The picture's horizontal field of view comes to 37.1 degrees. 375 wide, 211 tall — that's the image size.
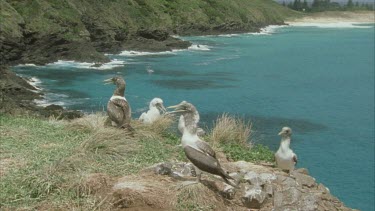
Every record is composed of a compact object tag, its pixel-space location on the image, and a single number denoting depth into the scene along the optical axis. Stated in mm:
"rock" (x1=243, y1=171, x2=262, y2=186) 8867
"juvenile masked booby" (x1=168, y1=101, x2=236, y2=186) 8016
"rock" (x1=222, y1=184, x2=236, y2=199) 8406
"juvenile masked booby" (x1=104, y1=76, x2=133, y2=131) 11125
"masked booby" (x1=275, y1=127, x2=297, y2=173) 10492
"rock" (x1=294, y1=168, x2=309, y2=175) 10630
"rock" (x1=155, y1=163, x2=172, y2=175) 8797
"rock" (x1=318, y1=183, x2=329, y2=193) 9756
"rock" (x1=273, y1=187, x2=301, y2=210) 8508
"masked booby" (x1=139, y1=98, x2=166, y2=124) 13288
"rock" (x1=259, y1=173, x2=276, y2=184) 9062
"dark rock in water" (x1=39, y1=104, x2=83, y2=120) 22725
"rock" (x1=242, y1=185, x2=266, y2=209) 8406
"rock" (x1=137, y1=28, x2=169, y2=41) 63178
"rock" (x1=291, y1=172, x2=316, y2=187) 9734
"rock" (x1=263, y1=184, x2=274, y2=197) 8752
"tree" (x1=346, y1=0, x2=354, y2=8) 162500
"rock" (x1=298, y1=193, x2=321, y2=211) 8496
